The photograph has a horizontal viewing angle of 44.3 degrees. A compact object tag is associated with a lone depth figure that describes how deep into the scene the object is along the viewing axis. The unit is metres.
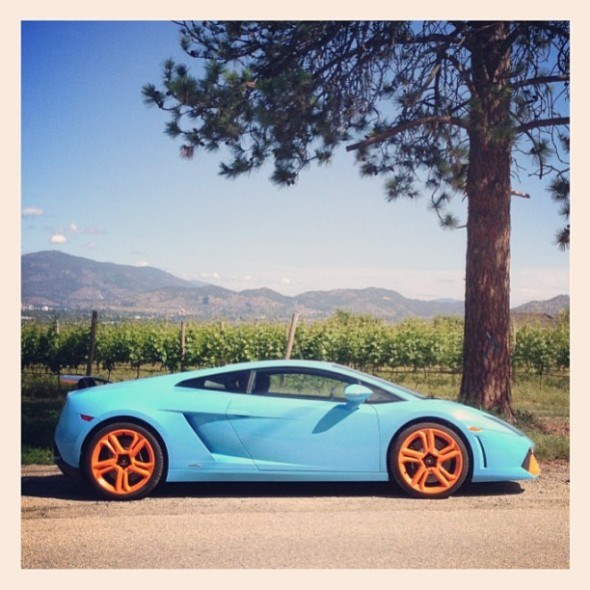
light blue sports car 4.88
